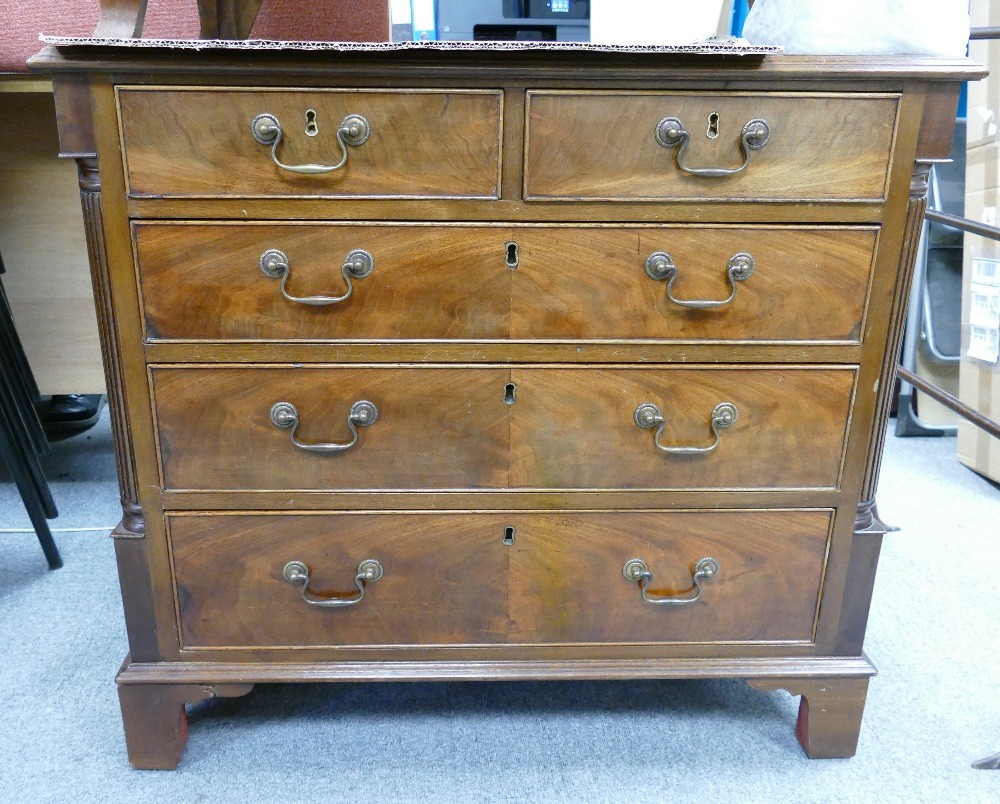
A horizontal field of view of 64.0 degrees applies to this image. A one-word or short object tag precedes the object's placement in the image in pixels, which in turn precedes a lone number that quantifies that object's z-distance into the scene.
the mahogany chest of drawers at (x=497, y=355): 0.91
